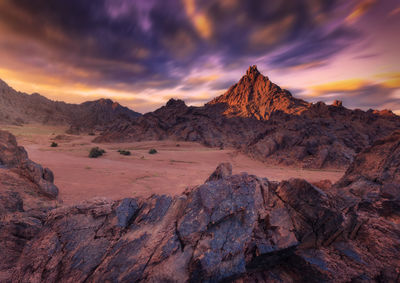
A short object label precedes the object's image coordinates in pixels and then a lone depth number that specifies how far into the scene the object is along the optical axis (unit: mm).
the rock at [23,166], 6930
